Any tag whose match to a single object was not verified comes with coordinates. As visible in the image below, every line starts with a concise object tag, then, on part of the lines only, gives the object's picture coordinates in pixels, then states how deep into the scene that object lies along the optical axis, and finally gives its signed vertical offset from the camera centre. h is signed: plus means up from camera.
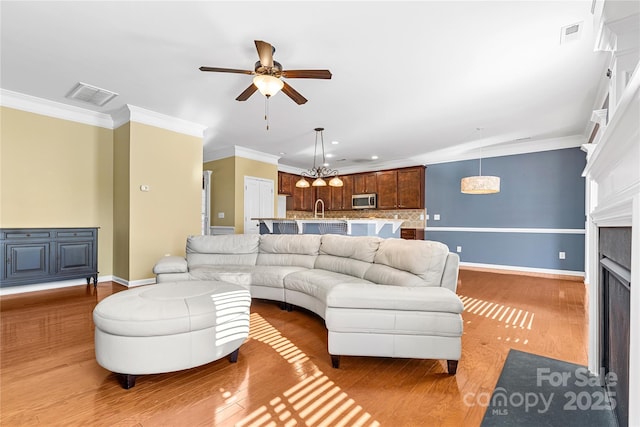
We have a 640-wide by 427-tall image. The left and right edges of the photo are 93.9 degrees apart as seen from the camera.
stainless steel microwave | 8.14 +0.41
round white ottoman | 1.79 -0.73
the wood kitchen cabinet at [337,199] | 8.84 +0.50
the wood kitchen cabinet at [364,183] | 8.23 +0.92
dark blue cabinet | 3.75 -0.52
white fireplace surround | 0.91 +0.16
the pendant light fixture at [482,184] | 4.97 +0.52
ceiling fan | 2.58 +1.26
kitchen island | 5.01 -0.19
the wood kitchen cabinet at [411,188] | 7.45 +0.70
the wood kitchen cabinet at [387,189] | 7.86 +0.72
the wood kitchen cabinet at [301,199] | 8.77 +0.49
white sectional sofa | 2.01 -0.61
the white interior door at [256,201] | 6.71 +0.35
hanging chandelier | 5.43 +0.67
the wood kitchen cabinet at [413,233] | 7.52 -0.44
